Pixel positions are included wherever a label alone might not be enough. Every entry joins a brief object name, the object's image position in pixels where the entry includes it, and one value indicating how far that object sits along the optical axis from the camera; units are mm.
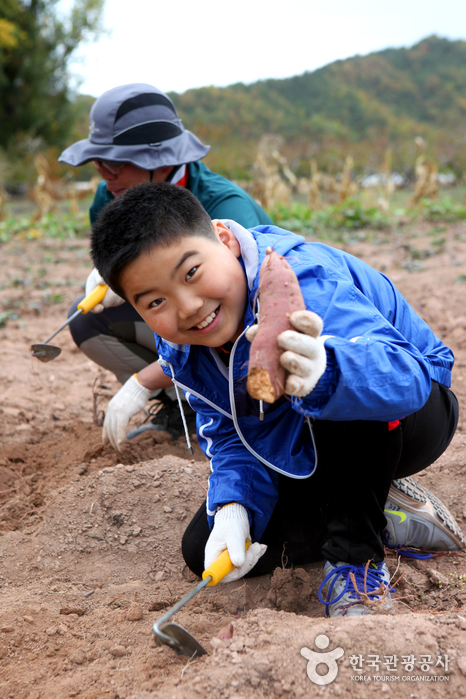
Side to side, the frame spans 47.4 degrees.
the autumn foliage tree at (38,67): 16250
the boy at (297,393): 1101
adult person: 2100
